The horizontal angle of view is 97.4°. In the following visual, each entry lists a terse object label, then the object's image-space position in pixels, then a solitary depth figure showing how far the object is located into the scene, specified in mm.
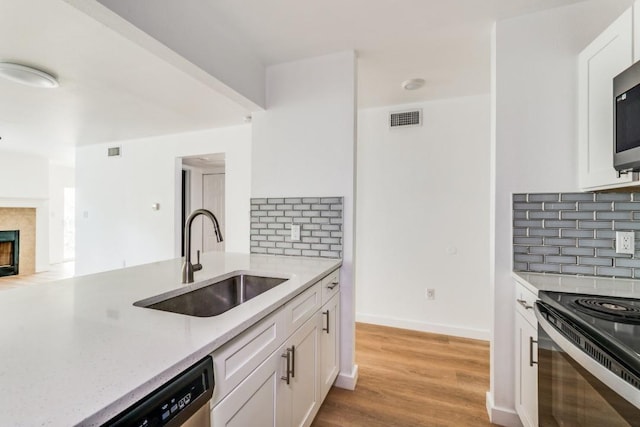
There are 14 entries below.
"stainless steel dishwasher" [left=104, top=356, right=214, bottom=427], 569
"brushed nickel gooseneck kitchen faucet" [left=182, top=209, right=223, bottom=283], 1394
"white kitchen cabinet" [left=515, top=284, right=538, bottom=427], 1395
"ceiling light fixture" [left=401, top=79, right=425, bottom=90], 2555
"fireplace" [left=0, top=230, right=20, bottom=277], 5488
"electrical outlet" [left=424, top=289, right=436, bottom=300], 2990
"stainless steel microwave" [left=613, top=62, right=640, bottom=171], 1128
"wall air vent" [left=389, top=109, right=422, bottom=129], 3020
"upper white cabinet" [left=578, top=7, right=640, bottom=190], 1273
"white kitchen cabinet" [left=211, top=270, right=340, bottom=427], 875
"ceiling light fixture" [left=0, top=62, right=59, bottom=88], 2115
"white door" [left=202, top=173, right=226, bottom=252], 4992
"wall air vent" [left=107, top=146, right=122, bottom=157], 4472
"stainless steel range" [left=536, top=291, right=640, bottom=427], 752
